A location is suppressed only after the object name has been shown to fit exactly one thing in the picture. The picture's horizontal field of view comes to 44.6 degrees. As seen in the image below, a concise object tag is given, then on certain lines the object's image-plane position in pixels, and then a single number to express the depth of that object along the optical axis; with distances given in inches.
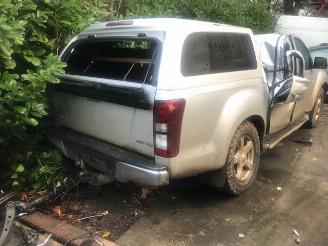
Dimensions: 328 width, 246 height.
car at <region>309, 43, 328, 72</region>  380.8
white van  478.3
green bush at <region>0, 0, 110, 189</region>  142.1
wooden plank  136.5
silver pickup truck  131.3
